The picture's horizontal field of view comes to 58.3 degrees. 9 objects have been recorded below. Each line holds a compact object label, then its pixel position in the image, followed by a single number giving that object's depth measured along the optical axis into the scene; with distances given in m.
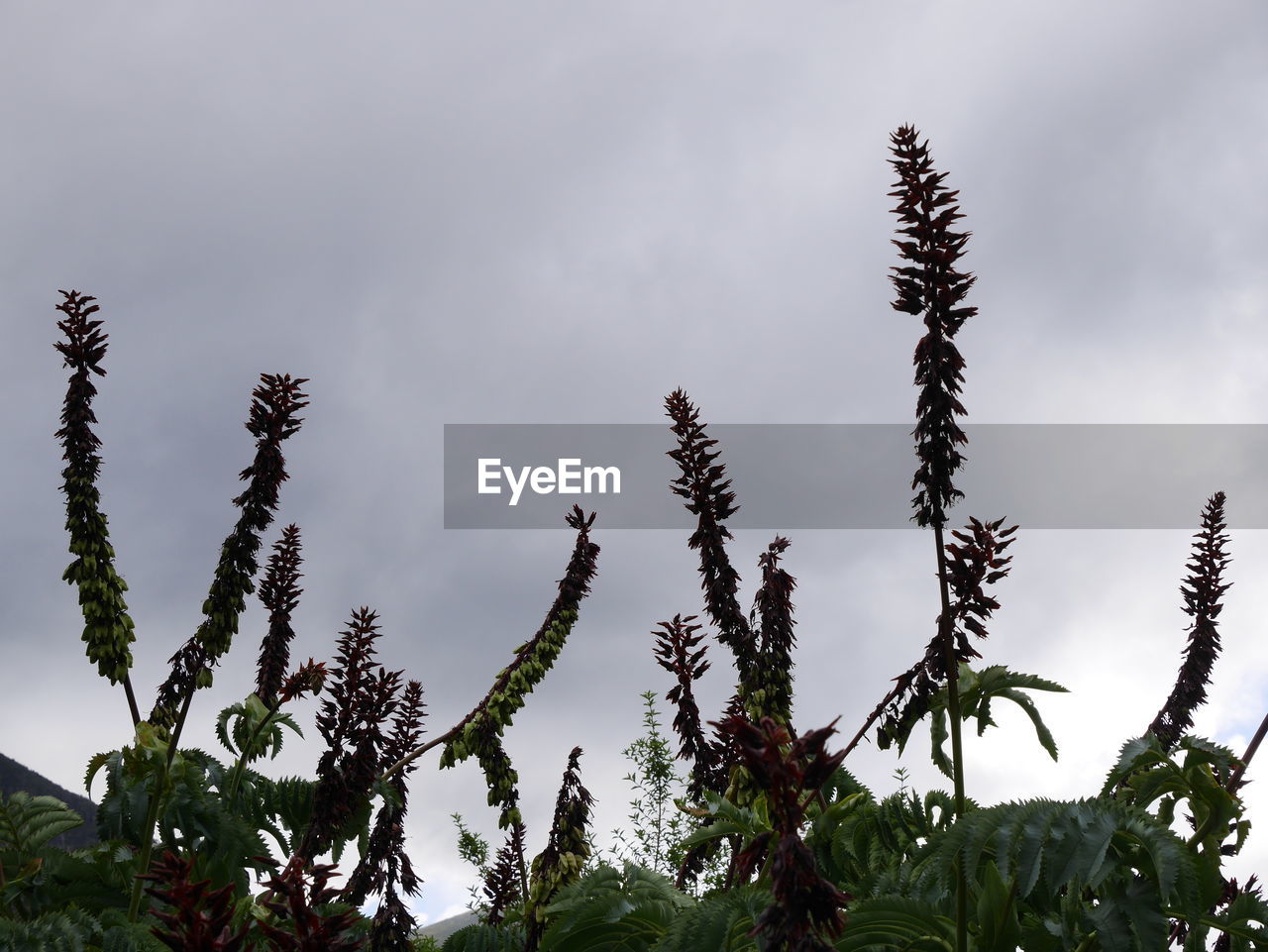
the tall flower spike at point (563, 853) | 6.89
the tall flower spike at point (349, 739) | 6.20
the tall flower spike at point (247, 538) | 6.91
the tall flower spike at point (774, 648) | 6.73
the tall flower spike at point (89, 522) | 6.96
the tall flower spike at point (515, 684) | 7.93
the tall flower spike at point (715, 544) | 6.86
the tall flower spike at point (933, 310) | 5.04
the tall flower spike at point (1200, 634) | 8.27
